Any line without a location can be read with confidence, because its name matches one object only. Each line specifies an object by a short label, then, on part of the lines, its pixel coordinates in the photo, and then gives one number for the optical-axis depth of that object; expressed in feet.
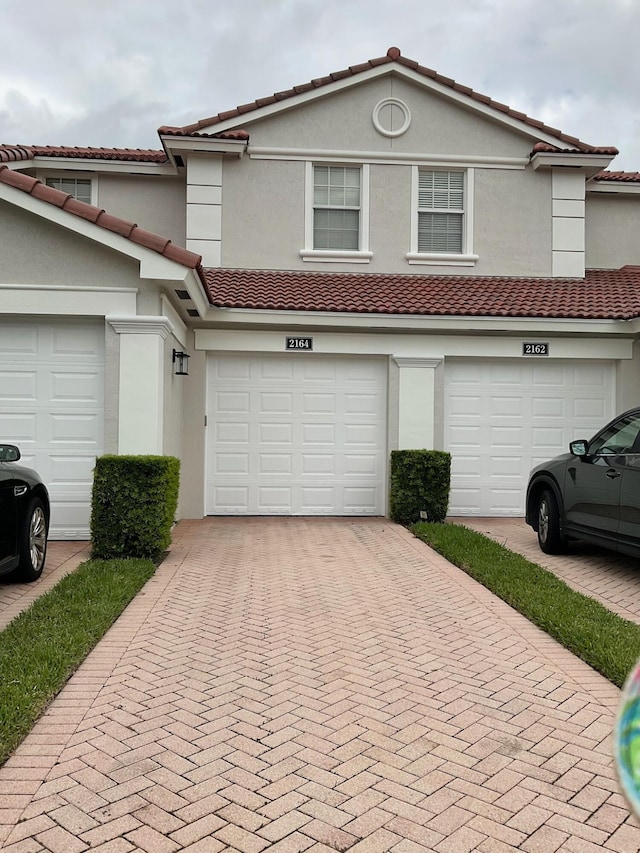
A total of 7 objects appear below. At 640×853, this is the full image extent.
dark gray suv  23.15
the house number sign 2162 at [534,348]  37.78
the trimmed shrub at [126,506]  25.40
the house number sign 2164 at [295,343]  36.83
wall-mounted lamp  33.50
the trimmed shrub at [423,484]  34.76
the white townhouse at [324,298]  28.40
